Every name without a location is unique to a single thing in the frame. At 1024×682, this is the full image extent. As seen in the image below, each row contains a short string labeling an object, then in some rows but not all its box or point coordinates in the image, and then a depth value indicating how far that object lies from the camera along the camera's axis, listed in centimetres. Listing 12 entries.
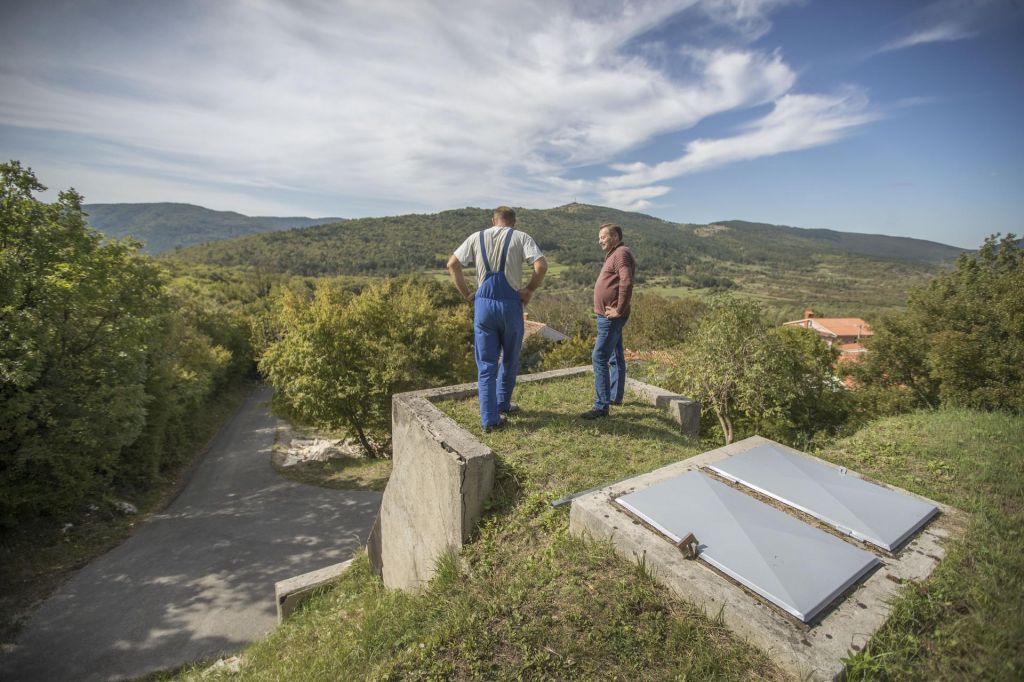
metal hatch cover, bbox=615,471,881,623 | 266
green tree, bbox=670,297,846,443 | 1026
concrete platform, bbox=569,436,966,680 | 236
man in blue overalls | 468
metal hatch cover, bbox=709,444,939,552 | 327
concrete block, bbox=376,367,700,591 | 419
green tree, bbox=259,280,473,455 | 1717
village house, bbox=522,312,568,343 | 3795
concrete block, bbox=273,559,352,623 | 689
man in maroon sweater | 538
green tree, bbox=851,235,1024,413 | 1138
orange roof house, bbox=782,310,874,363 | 4923
